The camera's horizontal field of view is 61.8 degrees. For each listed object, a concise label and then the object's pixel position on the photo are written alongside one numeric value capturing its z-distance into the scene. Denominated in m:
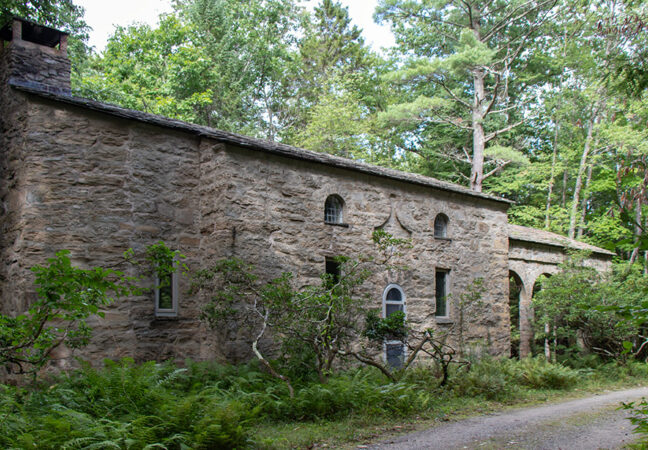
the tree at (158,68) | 21.80
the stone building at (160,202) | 8.88
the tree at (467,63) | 22.47
